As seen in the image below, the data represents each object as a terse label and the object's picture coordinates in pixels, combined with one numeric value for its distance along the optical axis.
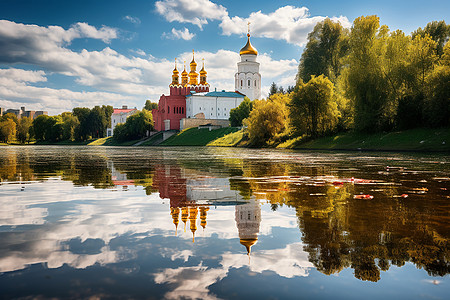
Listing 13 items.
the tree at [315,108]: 52.41
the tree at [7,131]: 137.50
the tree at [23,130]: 155.12
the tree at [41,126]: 160.62
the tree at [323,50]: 67.06
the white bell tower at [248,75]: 127.75
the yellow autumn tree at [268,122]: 60.22
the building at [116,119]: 165.12
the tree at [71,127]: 149.25
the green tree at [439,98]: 38.56
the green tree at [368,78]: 46.12
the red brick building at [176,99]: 127.00
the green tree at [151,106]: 198.25
